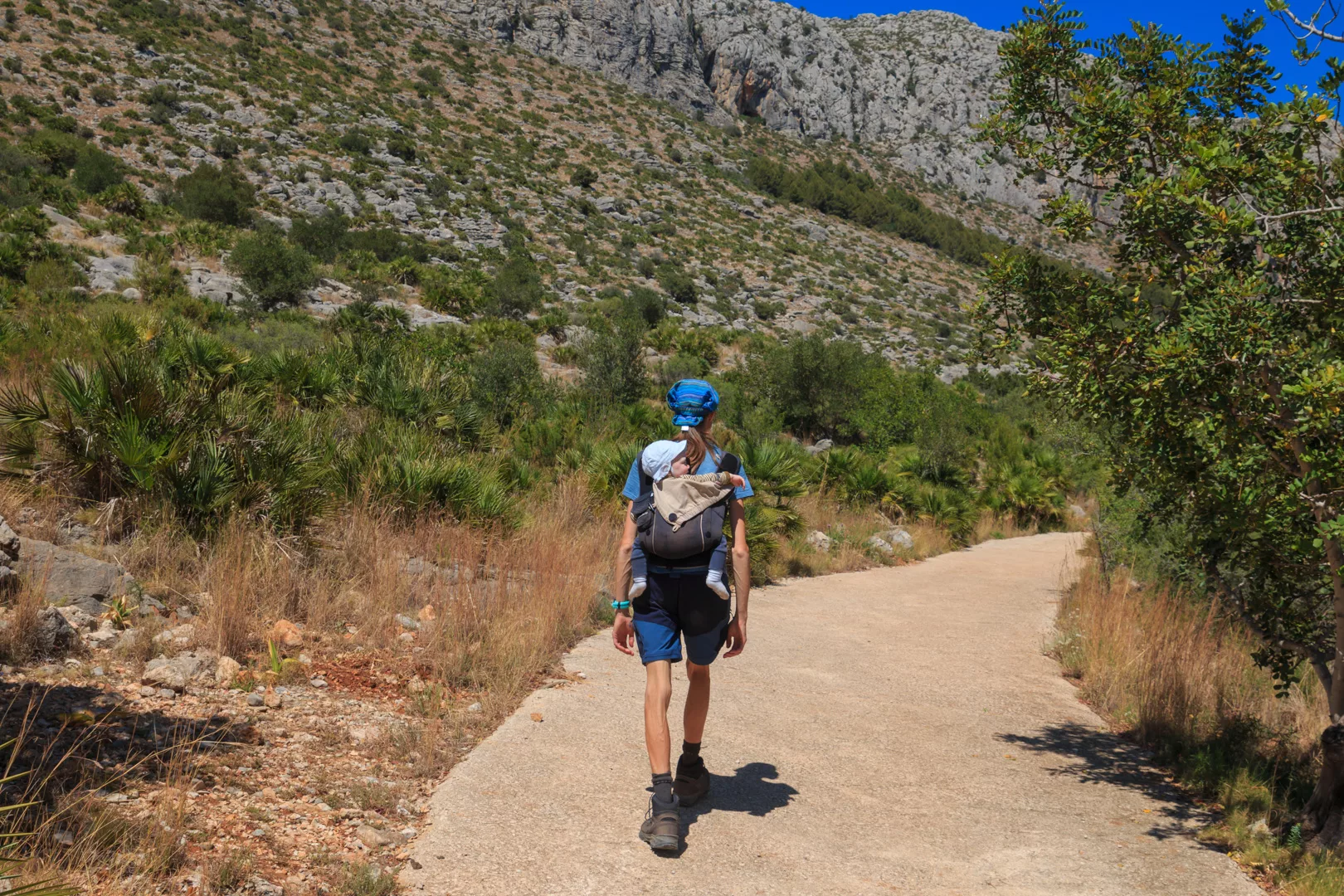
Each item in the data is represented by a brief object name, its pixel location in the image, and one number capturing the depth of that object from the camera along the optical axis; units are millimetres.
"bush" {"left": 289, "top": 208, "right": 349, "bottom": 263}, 32594
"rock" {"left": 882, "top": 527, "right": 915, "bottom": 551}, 14758
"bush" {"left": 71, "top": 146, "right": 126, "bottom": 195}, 30344
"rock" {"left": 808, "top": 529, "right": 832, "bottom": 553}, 13430
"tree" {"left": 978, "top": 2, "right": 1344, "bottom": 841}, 3646
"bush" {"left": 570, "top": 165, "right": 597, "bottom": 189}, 50375
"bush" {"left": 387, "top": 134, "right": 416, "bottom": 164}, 44281
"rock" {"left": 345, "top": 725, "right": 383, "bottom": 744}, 4824
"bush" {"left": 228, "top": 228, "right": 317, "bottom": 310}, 23766
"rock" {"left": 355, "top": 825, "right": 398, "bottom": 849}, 3721
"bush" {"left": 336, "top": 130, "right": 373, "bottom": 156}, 42906
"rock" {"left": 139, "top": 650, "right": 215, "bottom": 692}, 4984
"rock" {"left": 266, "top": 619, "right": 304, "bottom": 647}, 6023
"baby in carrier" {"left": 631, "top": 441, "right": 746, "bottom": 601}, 3805
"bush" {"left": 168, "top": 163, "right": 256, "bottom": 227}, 31516
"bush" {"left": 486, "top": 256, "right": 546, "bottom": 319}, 29703
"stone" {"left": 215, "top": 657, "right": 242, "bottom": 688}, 5258
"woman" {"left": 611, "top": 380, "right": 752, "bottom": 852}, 3807
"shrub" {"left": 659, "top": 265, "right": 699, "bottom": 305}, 38812
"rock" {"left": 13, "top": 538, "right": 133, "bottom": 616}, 5758
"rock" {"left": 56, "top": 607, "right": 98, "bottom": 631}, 5582
